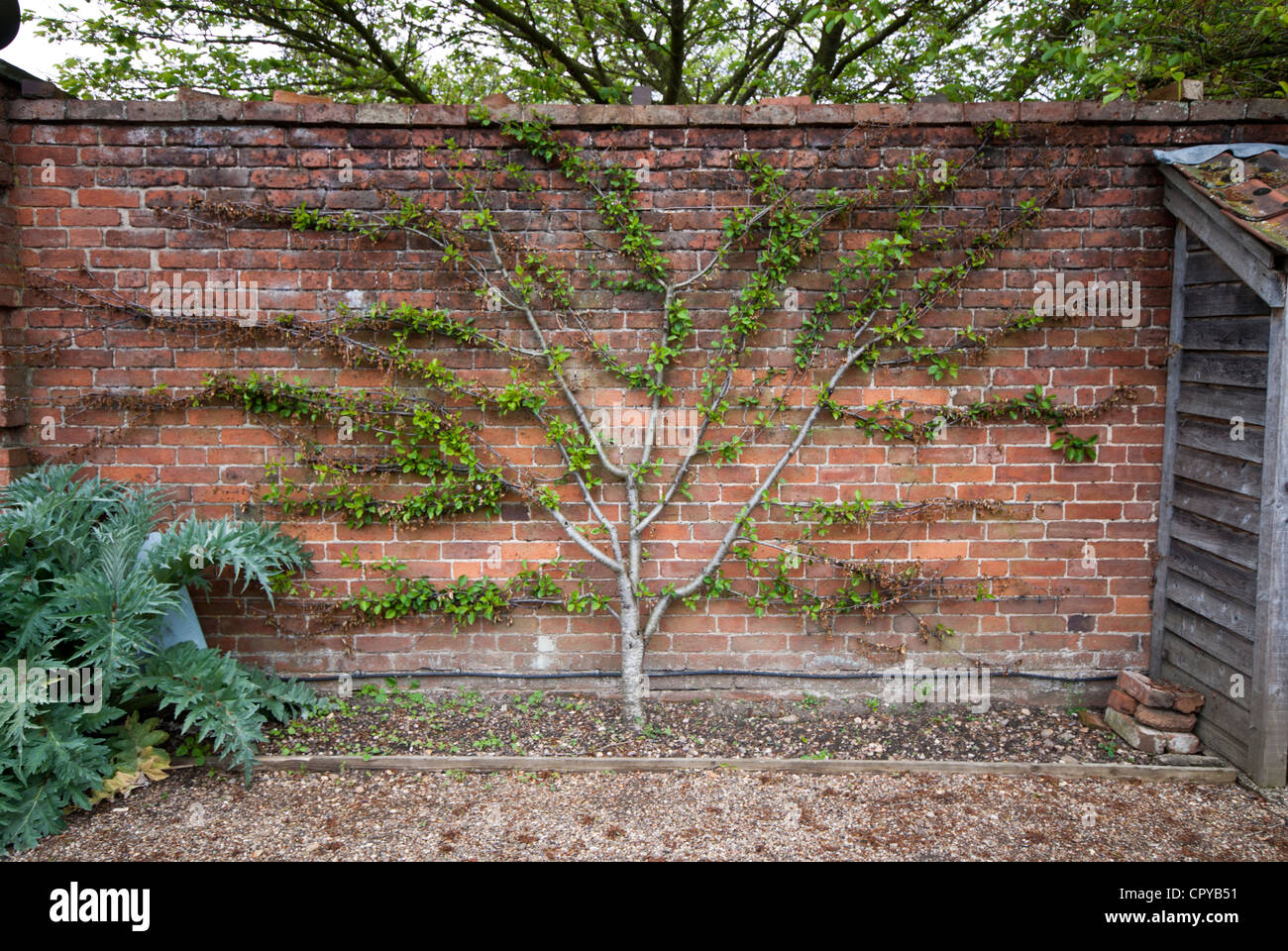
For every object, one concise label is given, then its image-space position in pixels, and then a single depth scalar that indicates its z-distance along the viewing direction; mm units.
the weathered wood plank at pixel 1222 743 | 3188
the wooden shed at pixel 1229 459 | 3020
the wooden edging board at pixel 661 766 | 3248
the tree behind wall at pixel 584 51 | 6199
